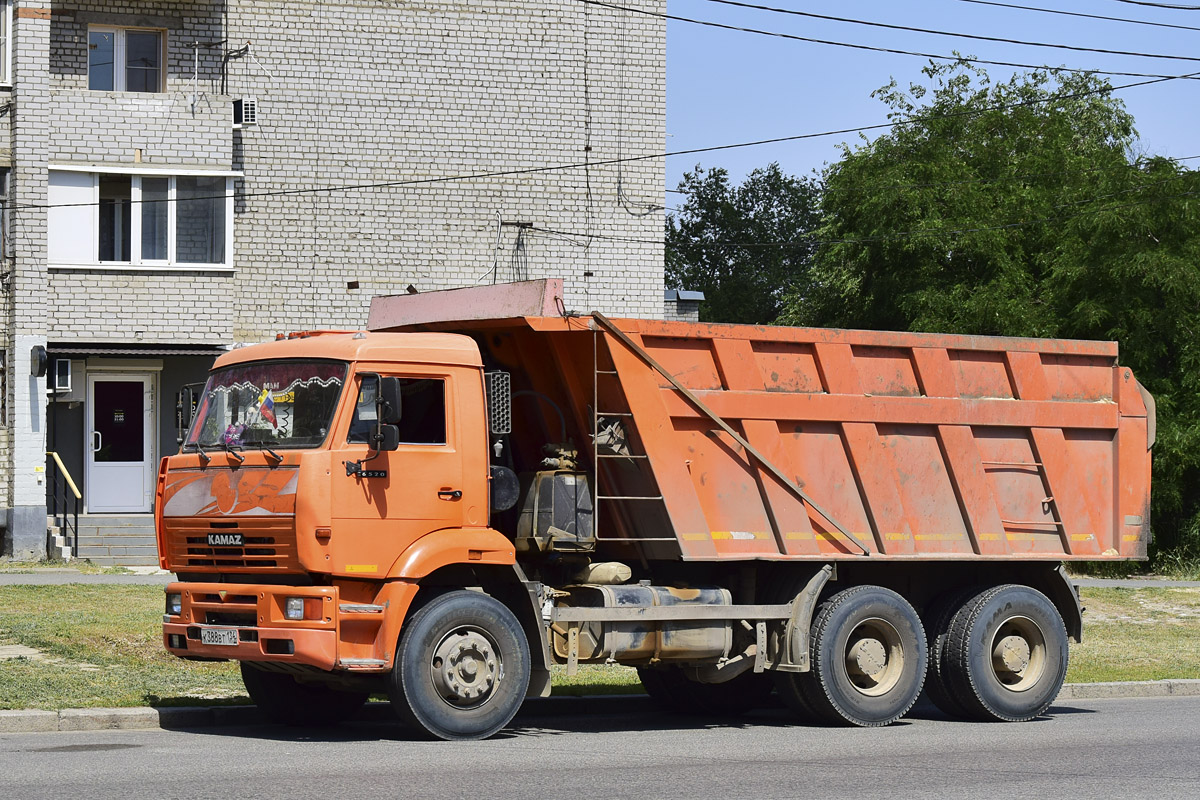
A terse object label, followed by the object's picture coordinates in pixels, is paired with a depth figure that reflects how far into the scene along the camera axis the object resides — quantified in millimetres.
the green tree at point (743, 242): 75125
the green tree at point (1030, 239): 31266
